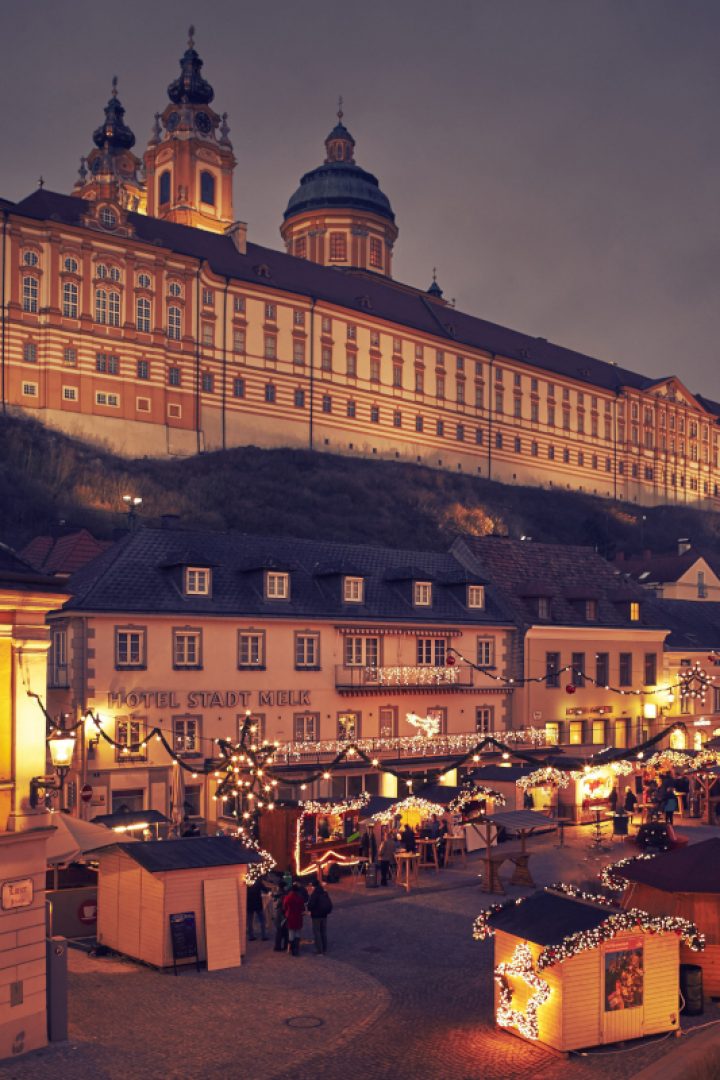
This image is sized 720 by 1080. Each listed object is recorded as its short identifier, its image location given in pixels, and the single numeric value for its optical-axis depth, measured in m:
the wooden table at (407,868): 29.75
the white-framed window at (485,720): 46.31
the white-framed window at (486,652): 46.81
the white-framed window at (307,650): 41.59
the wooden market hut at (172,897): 21.78
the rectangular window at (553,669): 48.12
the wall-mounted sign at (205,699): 37.12
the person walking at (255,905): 24.59
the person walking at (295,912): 23.09
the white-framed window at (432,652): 44.94
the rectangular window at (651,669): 52.38
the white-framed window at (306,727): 41.16
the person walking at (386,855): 30.25
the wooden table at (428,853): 32.66
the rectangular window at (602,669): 50.16
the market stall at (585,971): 17.36
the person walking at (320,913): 23.12
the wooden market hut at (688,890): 20.20
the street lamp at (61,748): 21.36
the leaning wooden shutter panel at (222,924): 22.03
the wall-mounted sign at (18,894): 17.34
